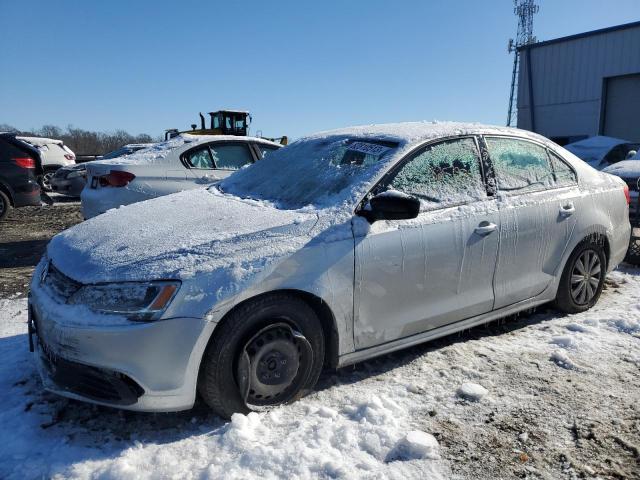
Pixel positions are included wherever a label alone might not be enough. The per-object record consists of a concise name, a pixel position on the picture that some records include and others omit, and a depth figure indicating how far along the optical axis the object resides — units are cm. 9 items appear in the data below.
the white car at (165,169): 646
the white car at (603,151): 1298
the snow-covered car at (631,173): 656
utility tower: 3149
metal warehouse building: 2150
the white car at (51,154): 1518
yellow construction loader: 2100
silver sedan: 247
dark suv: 879
